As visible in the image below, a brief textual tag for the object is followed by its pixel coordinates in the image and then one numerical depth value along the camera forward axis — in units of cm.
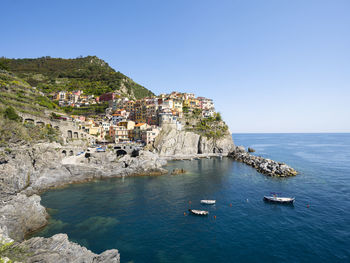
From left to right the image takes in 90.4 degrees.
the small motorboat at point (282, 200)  3488
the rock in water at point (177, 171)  5681
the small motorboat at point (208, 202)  3454
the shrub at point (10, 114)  4700
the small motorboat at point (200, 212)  3036
